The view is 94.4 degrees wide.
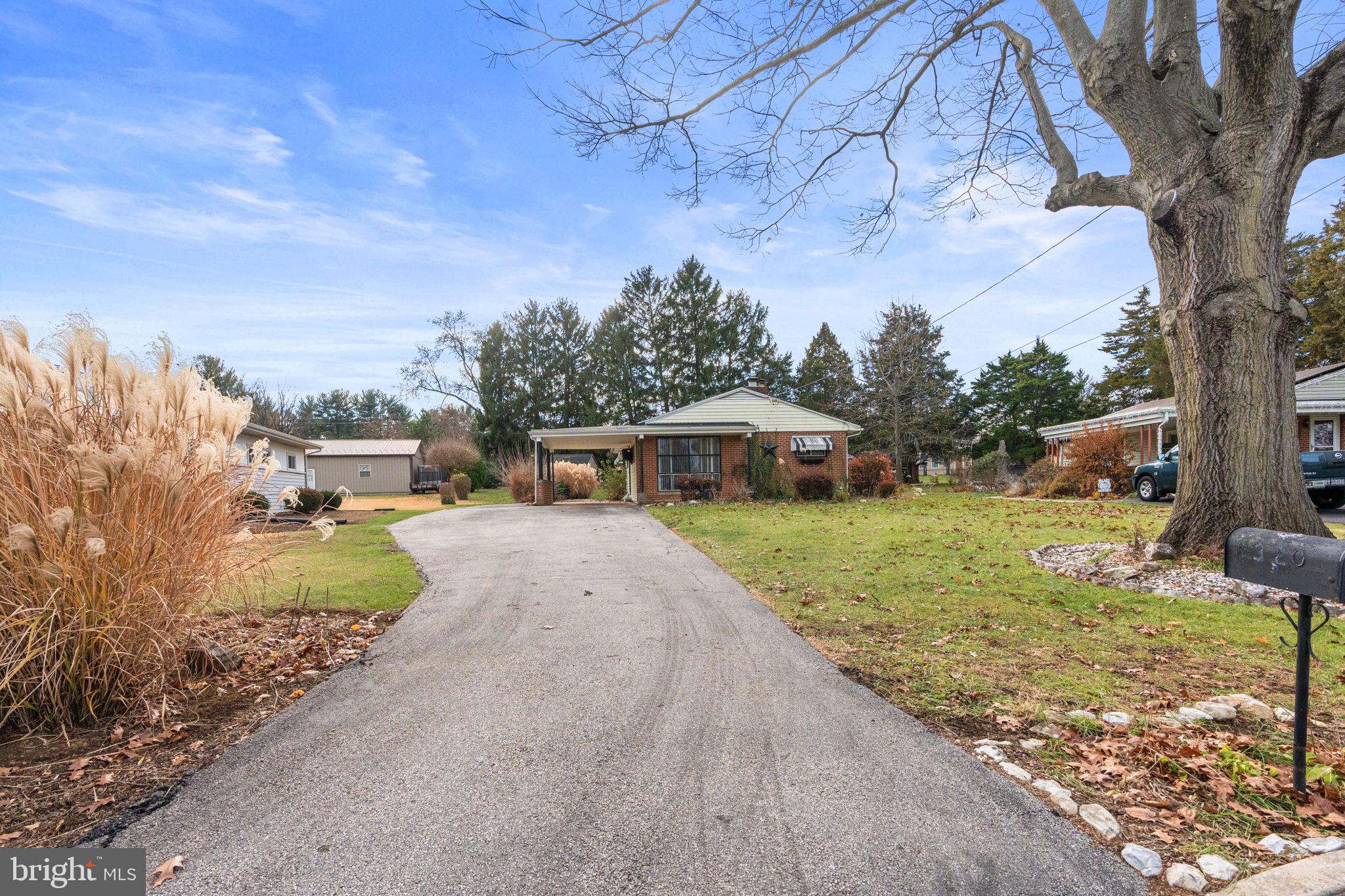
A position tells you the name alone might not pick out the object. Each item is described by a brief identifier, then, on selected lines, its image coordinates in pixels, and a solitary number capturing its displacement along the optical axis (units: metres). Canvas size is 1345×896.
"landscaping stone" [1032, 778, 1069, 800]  2.59
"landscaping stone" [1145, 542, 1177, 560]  7.02
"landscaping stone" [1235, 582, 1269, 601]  5.91
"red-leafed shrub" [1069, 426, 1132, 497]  20.94
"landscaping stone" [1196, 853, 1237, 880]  2.04
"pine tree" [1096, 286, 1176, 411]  37.75
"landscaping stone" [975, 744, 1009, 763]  2.92
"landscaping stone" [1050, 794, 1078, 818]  2.46
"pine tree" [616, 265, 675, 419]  43.22
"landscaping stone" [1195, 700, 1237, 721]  3.29
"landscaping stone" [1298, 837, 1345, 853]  2.16
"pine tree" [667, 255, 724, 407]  42.78
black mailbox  2.32
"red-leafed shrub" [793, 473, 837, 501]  20.73
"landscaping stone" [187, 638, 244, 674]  3.89
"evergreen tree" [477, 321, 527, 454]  42.16
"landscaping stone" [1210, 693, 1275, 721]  3.37
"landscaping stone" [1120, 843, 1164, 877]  2.08
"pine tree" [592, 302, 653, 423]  42.88
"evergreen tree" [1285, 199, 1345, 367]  26.38
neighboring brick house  20.58
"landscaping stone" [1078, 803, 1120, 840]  2.30
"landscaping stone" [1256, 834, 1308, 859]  2.16
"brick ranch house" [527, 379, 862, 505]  21.69
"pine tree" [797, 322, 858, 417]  44.25
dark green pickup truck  14.02
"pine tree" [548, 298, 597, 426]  43.88
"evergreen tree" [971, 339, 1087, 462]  40.41
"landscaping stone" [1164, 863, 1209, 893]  2.01
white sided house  20.27
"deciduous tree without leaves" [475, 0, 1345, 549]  6.50
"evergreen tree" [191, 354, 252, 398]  38.69
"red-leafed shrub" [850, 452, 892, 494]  22.80
